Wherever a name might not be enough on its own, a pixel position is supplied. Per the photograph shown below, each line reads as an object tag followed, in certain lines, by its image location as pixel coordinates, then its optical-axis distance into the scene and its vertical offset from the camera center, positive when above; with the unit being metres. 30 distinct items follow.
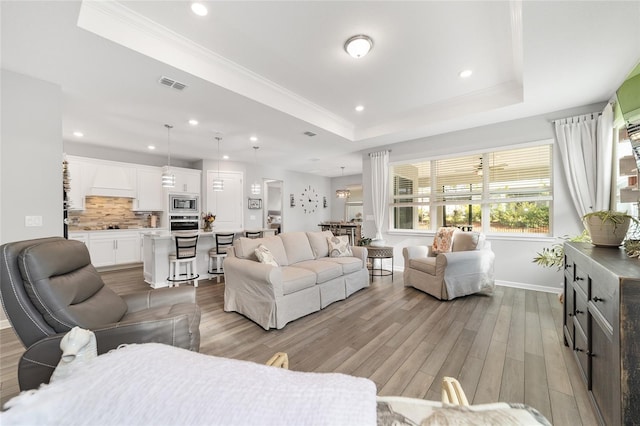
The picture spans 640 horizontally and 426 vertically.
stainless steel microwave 6.27 +0.24
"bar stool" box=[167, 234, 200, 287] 4.00 -0.76
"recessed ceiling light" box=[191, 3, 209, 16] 2.12 +1.75
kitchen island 4.25 -0.74
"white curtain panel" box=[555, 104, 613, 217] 3.23 +0.74
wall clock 9.07 +0.48
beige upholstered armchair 3.47 -0.82
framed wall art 7.50 +0.30
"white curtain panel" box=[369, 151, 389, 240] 5.50 +0.58
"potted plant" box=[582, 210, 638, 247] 1.80 -0.11
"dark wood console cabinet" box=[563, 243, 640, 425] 1.08 -0.60
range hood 5.43 +0.68
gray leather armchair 1.27 -0.57
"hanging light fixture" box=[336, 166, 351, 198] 9.40 +0.73
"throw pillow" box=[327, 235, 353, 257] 4.03 -0.56
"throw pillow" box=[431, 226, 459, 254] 4.03 -0.46
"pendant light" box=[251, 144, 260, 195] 5.97 +0.62
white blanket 0.42 -0.33
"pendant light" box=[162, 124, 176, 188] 4.49 +0.63
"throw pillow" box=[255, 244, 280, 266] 3.01 -0.52
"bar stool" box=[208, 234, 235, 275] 4.51 -0.61
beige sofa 2.69 -0.79
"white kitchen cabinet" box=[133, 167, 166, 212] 6.01 +0.55
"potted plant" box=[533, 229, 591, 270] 2.95 -0.59
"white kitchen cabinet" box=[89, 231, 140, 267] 5.29 -0.75
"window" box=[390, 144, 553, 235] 4.00 +0.36
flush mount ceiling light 2.47 +1.67
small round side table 4.47 -0.70
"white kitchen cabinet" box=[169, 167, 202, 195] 6.32 +0.85
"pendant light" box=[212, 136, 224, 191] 5.33 +0.60
